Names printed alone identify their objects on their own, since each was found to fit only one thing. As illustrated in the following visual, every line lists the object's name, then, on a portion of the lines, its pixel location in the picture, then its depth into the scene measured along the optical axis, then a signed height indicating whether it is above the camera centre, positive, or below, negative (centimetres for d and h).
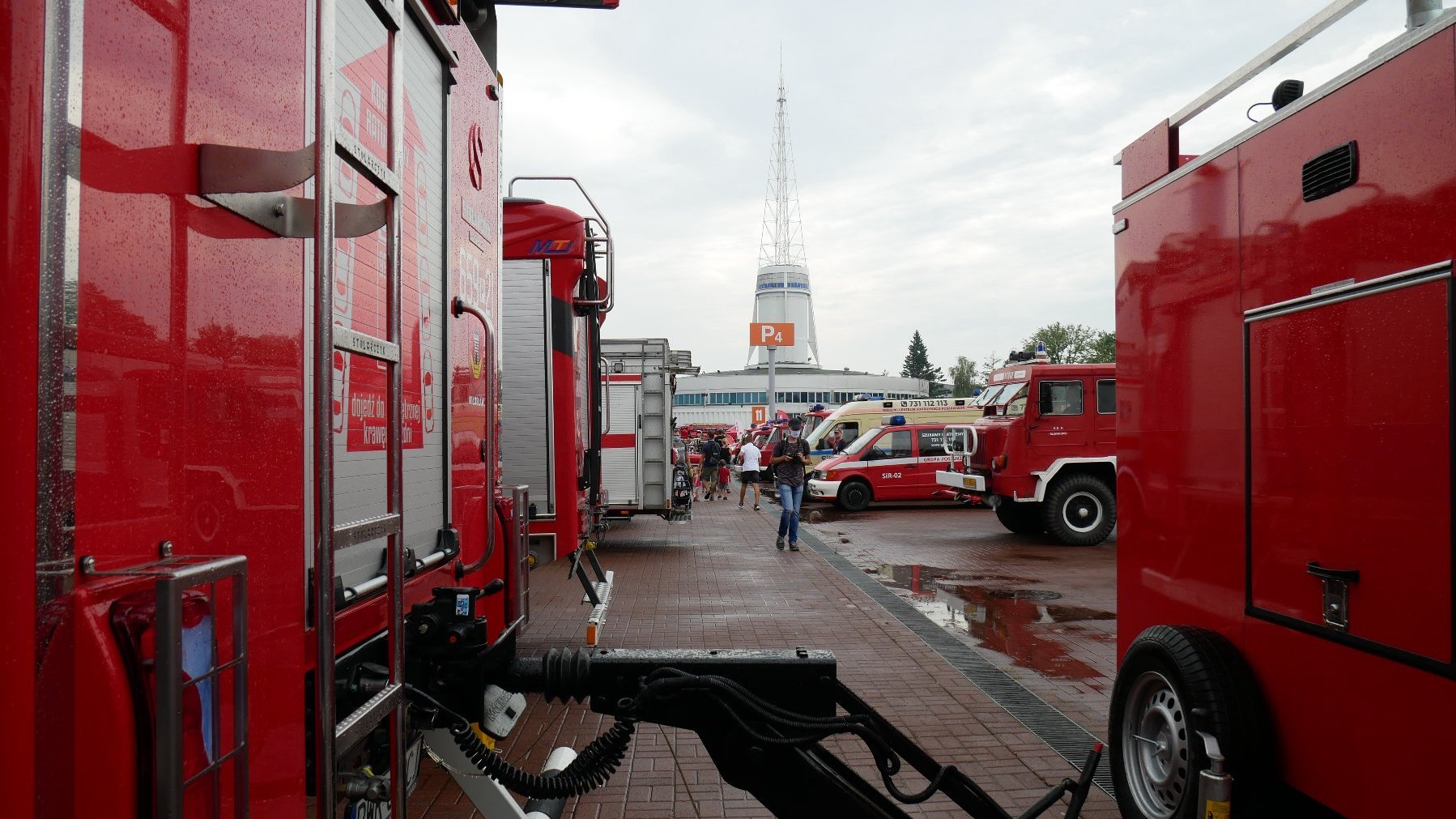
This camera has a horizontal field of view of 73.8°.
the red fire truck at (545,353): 598 +45
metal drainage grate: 509 -171
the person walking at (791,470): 1319 -62
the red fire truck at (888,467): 1948 -87
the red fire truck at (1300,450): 255 -9
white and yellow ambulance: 2019 +20
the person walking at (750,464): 1962 -80
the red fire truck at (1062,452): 1398 -41
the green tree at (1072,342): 6956 +591
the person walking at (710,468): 2497 -113
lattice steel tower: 10656 +1426
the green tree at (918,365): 12362 +755
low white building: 9925 +377
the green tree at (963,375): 9331 +483
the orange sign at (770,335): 6969 +682
